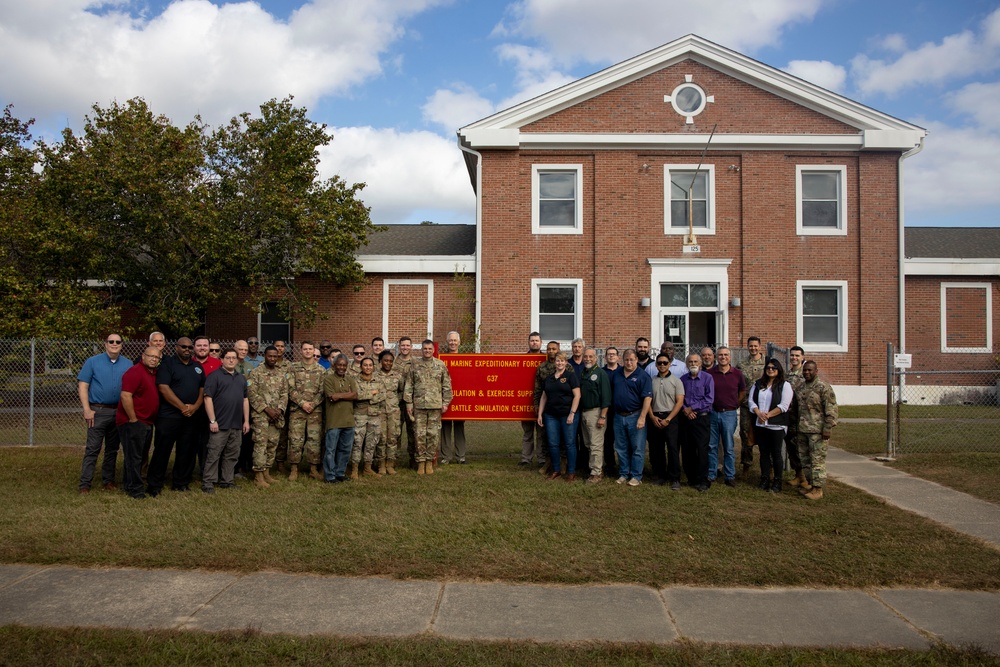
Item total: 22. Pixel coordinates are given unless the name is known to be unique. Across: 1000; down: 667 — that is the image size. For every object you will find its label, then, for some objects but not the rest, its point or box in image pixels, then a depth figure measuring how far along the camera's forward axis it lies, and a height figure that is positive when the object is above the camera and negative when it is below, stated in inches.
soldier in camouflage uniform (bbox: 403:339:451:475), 386.9 -31.0
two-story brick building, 765.3 +142.6
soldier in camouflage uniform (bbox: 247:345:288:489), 351.3 -31.3
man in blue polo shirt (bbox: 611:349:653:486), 354.6 -33.2
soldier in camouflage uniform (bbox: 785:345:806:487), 346.0 -33.8
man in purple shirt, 347.3 -34.3
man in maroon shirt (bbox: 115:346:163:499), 322.7 -33.0
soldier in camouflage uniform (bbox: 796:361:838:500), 332.2 -36.1
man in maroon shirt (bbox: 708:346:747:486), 357.4 -31.4
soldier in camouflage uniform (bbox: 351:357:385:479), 367.2 -35.7
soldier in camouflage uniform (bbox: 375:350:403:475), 377.1 -37.2
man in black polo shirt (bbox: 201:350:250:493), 333.7 -35.6
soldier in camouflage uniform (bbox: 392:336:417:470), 390.3 -12.8
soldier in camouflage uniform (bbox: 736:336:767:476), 369.4 -17.7
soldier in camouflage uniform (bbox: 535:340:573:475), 384.2 -14.9
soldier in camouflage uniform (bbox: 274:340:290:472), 370.9 -53.9
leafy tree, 623.2 +112.5
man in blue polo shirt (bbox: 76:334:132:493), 336.2 -24.9
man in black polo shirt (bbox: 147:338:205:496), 326.3 -30.4
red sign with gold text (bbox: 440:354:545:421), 411.2 -25.7
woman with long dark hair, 341.1 -30.7
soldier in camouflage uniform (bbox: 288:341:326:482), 359.9 -32.4
